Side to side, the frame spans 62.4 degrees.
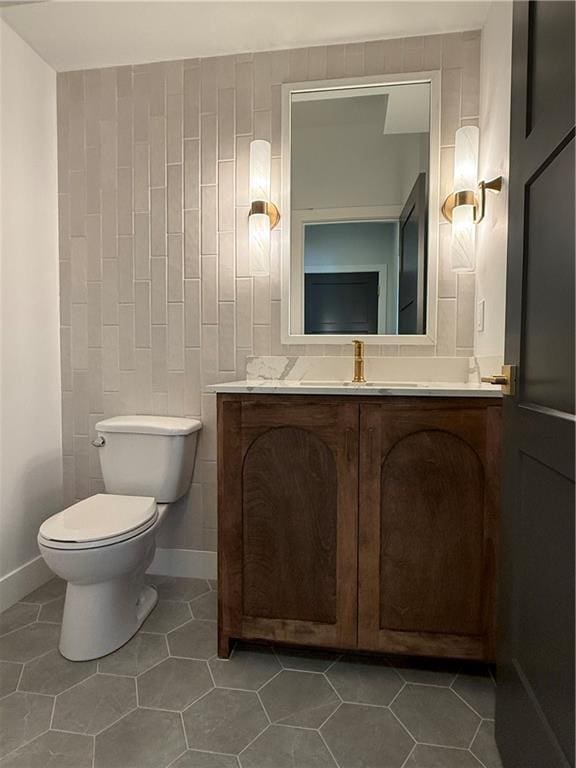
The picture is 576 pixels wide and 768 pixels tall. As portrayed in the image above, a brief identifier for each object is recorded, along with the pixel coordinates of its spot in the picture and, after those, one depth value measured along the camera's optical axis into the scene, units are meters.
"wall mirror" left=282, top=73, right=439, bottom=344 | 1.96
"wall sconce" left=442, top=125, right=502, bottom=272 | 1.79
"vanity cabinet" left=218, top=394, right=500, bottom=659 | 1.43
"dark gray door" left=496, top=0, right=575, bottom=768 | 0.83
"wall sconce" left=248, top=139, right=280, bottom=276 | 1.95
